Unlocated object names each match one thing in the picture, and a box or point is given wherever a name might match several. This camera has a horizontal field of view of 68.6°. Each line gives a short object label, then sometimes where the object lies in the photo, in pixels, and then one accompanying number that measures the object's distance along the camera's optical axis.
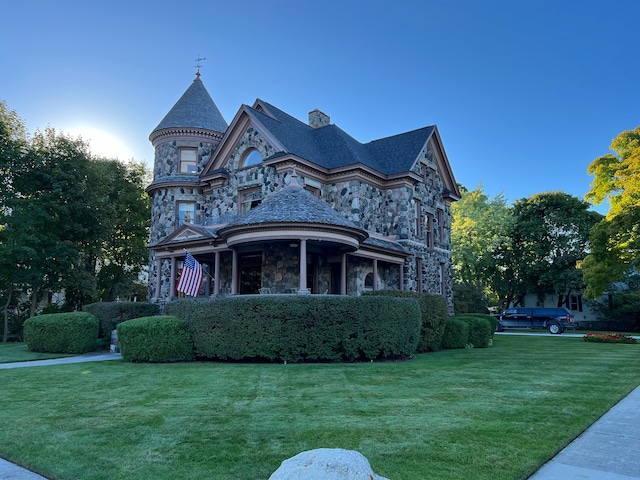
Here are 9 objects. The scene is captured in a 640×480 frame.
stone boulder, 2.63
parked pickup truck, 30.08
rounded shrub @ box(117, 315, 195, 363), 12.95
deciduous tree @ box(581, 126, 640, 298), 19.95
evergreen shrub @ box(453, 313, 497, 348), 18.84
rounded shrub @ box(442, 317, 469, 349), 17.83
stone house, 17.53
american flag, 16.94
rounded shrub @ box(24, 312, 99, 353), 16.58
